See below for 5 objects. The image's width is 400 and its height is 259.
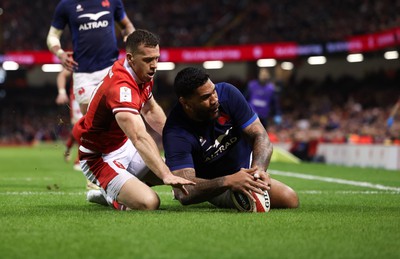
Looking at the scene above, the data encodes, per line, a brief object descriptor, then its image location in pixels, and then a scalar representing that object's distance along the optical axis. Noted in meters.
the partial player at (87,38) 16.61
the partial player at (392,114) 25.17
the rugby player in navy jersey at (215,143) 10.50
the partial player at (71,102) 18.22
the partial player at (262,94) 31.84
